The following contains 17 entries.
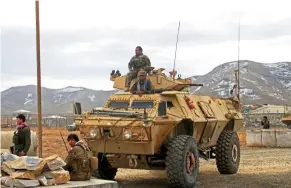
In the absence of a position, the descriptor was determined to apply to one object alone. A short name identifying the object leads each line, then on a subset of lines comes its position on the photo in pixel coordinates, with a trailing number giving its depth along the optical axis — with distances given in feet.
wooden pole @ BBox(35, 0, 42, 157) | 30.81
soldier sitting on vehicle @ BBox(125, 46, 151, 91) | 45.55
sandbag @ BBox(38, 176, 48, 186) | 24.71
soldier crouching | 29.07
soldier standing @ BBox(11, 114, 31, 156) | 34.40
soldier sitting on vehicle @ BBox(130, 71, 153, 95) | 42.78
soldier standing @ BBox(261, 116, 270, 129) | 98.89
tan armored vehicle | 37.22
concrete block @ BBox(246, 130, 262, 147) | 86.06
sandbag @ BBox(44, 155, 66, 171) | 25.50
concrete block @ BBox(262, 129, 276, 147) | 84.48
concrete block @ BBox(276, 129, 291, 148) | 82.89
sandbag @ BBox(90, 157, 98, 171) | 31.03
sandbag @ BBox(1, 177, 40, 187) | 23.80
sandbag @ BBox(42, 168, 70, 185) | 25.22
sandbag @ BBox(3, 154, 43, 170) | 24.56
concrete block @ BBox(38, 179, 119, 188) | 25.85
